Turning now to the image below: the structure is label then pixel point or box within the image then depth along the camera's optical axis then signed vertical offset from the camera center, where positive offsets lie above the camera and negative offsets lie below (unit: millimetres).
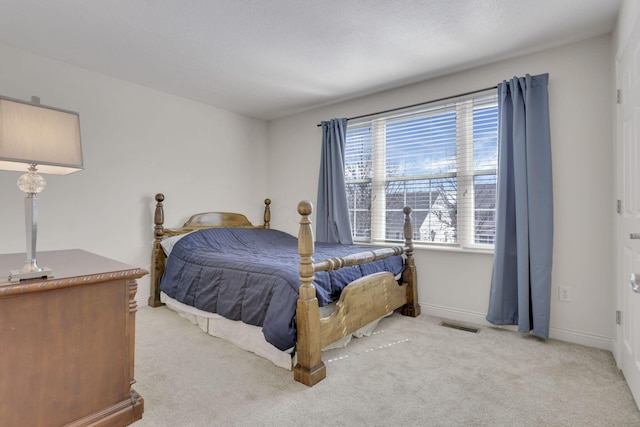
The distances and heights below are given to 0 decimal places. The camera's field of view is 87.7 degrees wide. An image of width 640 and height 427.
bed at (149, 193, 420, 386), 1937 -538
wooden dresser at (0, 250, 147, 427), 1158 -508
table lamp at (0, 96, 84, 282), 1160 +250
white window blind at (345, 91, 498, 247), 2982 +408
